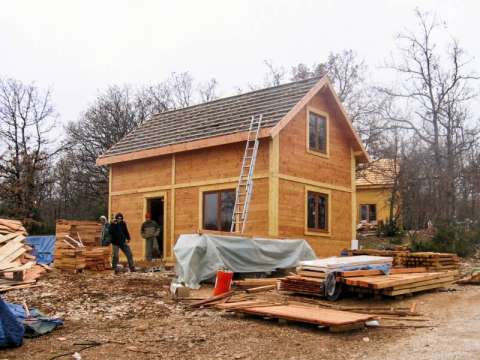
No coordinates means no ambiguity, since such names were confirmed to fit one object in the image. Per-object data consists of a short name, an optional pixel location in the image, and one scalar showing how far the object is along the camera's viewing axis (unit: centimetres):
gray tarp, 1359
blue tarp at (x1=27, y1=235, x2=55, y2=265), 2205
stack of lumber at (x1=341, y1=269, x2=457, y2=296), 1124
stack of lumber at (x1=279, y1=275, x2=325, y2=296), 1171
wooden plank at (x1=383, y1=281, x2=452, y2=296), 1129
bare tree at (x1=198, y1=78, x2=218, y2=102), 4994
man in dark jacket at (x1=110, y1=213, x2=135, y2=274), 1641
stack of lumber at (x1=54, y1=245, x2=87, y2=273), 1570
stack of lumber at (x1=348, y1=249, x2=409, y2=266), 1648
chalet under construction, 1719
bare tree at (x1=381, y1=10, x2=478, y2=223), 2767
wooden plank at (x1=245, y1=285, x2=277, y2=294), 1232
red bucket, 1162
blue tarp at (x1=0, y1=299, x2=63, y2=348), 758
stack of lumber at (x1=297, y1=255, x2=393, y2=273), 1192
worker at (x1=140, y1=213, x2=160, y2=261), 1856
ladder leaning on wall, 1645
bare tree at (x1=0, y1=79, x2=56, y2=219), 3441
